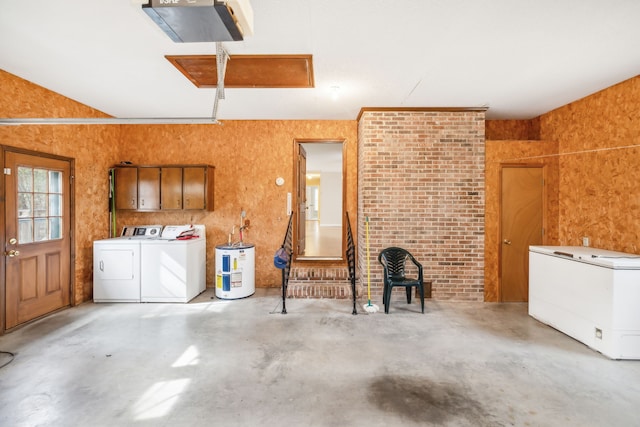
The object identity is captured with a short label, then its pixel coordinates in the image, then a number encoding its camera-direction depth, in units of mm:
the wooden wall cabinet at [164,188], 5211
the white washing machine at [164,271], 4684
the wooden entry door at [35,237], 3643
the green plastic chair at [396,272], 4246
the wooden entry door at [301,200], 5739
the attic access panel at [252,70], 3271
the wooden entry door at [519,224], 4848
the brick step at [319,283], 4918
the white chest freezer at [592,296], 3037
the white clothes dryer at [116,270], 4660
